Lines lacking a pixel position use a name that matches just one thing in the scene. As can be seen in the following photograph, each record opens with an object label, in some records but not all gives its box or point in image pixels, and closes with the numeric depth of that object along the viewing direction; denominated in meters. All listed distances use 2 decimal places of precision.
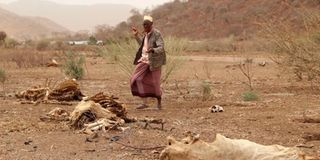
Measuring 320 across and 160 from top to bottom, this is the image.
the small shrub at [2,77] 15.93
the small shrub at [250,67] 15.50
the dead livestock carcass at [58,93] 11.84
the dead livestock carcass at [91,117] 8.30
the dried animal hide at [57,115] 9.23
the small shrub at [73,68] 17.62
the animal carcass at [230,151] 5.05
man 10.70
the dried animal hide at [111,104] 9.04
